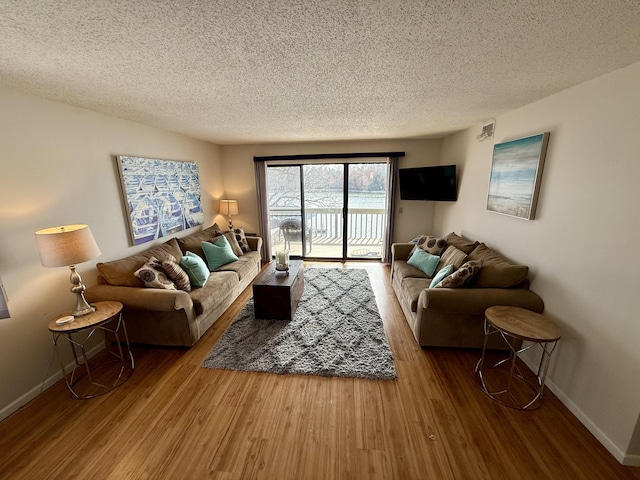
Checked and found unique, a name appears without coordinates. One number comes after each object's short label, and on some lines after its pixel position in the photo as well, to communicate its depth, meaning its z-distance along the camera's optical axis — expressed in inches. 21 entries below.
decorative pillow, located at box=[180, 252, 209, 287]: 118.8
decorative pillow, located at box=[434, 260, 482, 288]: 95.9
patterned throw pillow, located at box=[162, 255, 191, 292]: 109.7
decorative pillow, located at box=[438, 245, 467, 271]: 114.0
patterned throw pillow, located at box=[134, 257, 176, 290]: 99.4
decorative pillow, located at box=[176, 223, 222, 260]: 143.9
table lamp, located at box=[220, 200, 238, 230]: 186.2
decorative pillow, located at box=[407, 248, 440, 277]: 134.3
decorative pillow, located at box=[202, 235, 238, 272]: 145.4
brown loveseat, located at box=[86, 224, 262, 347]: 94.3
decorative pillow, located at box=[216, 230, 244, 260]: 165.6
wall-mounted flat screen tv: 157.9
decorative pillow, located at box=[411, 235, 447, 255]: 142.8
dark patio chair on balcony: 212.1
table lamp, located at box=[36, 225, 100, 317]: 71.3
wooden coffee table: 118.0
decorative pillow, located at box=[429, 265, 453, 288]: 106.6
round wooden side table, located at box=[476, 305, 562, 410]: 72.4
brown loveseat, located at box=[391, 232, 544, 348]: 90.0
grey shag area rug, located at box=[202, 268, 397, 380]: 90.7
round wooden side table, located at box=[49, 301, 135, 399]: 76.9
